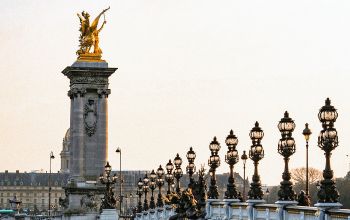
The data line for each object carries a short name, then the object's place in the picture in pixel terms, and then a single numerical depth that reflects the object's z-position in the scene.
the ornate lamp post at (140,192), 96.21
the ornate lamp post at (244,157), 76.22
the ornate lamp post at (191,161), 62.09
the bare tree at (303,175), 147.34
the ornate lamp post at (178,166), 69.69
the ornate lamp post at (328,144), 33.75
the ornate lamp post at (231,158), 50.78
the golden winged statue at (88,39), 105.05
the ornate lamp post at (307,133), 56.64
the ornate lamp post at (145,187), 89.30
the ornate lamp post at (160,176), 81.28
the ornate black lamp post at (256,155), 45.09
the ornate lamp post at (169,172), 76.66
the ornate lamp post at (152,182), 85.31
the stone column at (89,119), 101.94
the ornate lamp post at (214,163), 55.22
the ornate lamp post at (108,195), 85.81
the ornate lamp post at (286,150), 39.97
